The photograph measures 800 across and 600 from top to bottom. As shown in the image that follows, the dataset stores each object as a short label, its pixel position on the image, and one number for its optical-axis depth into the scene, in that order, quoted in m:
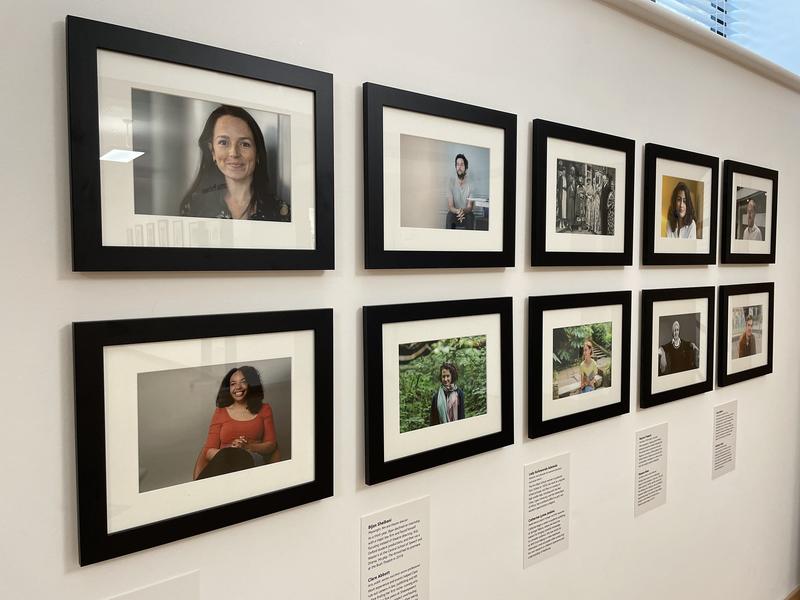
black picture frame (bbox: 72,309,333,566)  0.72
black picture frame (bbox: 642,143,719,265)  1.48
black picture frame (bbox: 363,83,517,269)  0.95
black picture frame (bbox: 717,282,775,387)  1.75
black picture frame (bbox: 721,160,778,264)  1.72
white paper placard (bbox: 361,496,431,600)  1.01
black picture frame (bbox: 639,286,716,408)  1.50
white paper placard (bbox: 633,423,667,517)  1.54
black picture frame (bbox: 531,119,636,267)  1.21
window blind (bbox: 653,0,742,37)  1.76
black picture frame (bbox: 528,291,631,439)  1.24
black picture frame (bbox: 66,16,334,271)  0.70
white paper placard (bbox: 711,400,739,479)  1.79
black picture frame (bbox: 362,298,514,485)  0.98
